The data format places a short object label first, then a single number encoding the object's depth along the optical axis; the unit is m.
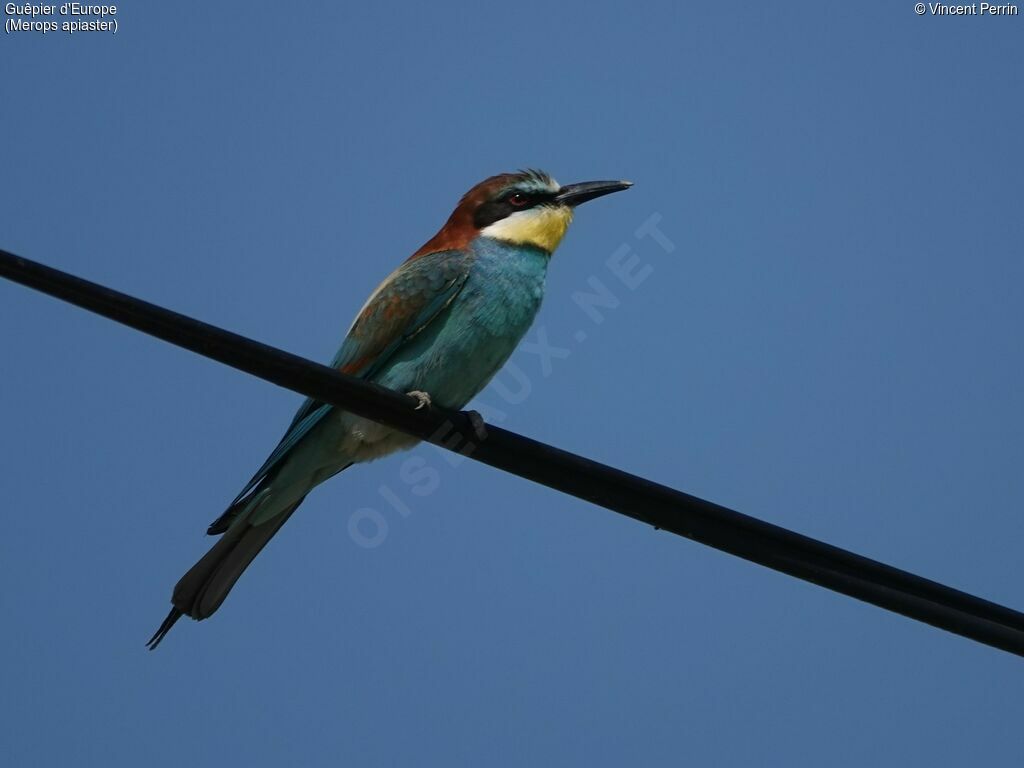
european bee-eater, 7.51
